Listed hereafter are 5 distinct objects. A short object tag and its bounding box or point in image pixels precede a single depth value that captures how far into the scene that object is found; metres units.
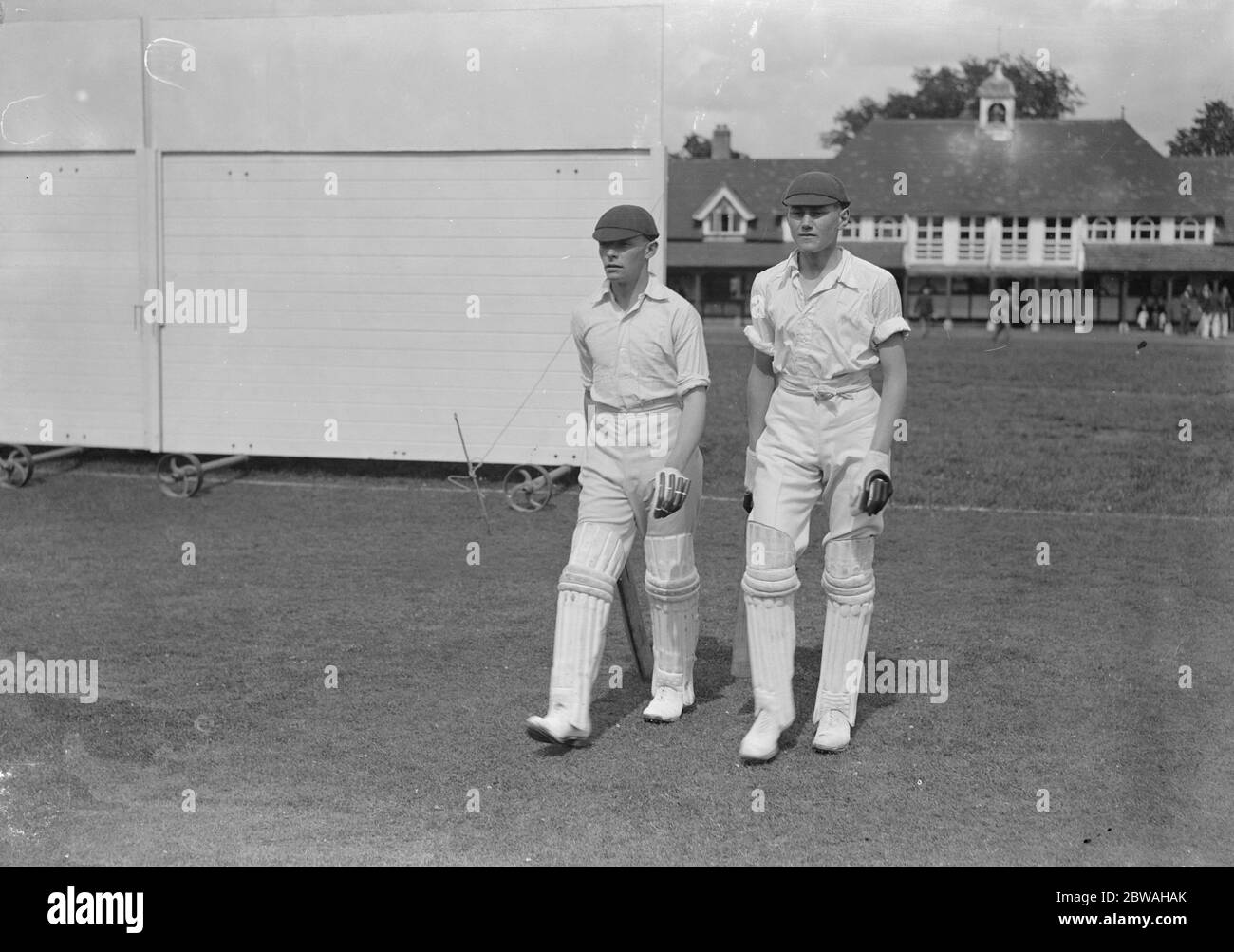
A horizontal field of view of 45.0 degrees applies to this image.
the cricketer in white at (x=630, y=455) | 5.61
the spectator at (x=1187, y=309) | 41.44
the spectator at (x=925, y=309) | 45.97
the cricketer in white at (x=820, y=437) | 5.51
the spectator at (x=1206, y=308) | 39.84
